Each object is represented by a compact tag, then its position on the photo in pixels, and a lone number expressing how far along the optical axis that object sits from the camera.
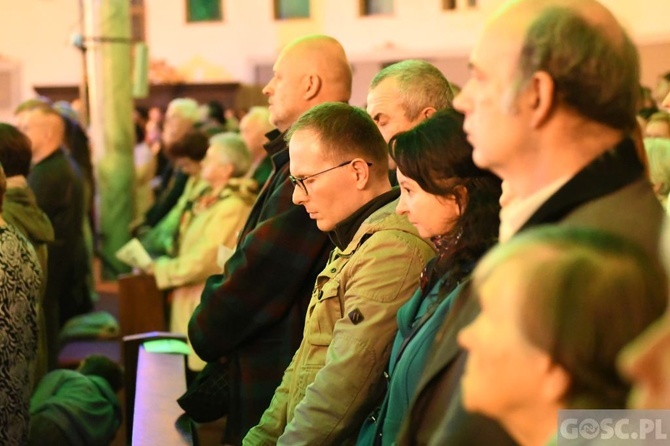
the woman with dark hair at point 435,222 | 4.29
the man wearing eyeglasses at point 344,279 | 5.06
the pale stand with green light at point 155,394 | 6.42
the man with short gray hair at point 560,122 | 2.98
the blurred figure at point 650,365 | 2.03
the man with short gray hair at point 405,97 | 6.45
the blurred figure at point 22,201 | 8.65
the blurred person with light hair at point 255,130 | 13.64
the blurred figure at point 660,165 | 7.57
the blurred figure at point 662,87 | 11.98
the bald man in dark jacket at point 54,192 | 11.97
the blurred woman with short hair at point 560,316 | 2.22
